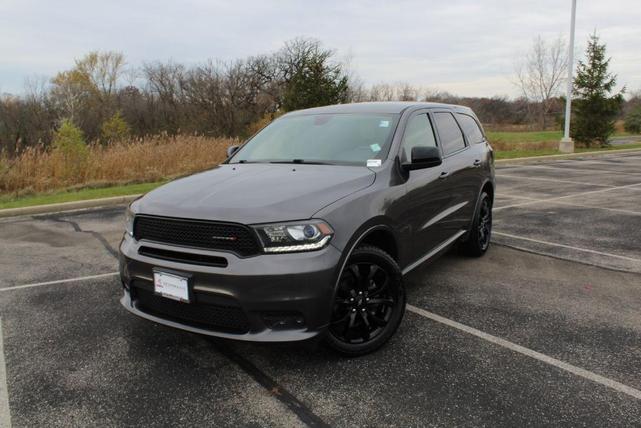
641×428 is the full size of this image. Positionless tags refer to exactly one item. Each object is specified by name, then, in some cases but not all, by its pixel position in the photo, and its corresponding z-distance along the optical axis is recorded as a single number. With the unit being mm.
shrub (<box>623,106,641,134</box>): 51156
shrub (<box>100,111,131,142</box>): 44775
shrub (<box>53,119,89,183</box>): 12570
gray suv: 2809
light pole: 22406
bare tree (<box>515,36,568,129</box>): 61662
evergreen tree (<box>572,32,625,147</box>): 25438
